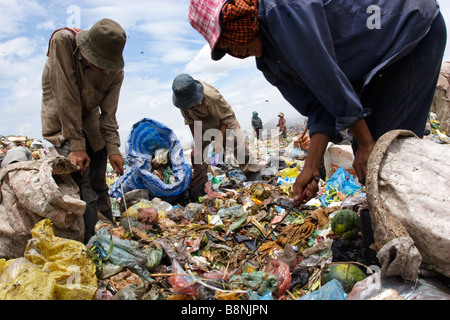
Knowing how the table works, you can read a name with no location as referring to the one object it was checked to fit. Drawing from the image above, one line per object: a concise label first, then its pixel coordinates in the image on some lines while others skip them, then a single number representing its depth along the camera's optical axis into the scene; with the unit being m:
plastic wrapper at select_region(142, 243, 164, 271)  2.27
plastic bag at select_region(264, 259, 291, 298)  1.87
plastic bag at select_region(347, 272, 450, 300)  1.30
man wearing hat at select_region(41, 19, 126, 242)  2.55
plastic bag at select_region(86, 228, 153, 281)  2.13
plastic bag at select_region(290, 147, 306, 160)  6.68
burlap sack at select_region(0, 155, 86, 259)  2.00
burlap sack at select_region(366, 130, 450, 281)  1.24
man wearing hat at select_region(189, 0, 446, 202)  1.38
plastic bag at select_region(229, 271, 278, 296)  1.83
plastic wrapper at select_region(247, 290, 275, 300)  1.73
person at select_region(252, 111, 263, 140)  15.95
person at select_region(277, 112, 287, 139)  15.97
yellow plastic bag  1.55
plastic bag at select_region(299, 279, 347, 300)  1.57
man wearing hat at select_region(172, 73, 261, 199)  4.41
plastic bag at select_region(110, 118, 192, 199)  4.41
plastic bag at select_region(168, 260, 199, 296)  1.86
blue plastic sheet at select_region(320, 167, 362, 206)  4.02
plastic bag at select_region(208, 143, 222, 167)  5.75
